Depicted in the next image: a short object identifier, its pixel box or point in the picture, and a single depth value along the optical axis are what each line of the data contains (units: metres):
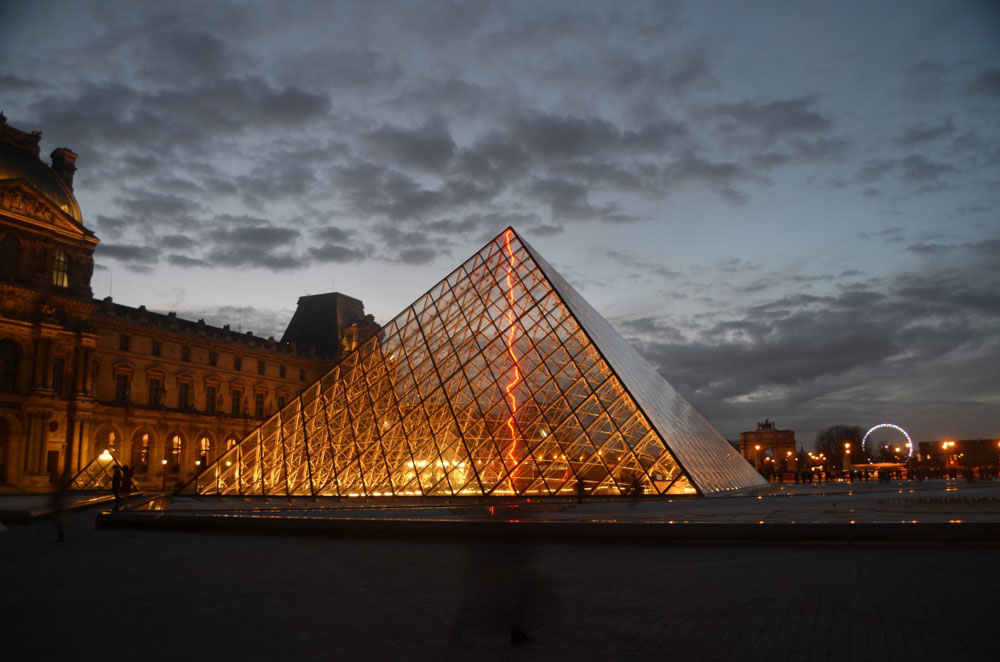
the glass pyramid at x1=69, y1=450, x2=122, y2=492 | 36.91
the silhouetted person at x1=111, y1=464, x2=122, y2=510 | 18.89
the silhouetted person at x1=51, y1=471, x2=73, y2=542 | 12.65
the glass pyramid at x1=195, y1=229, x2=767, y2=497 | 20.08
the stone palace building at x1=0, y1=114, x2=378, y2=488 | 39.50
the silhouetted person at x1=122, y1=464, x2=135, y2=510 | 23.25
